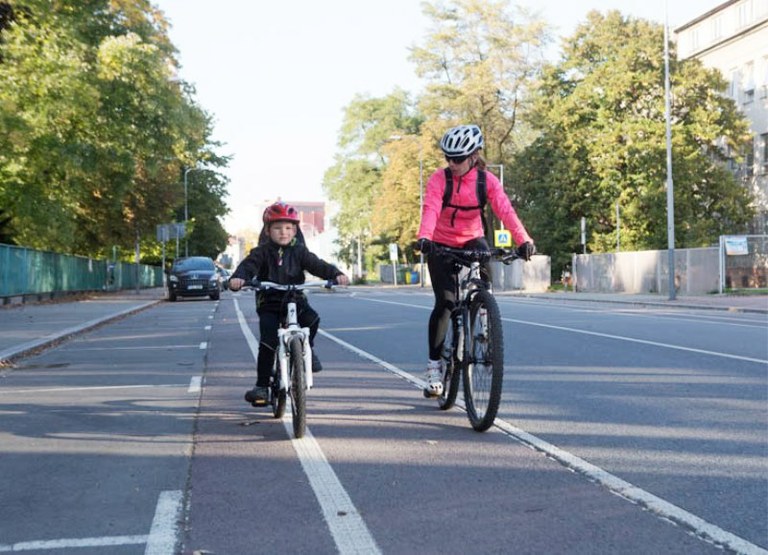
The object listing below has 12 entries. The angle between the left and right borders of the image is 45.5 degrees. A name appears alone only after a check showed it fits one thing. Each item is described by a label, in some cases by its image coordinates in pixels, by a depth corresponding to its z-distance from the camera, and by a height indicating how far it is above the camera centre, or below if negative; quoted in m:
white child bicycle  6.00 -0.52
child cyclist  6.47 +0.08
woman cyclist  6.18 +0.41
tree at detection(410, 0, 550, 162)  51.06 +12.11
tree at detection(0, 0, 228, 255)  24.05 +5.17
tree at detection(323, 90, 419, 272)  82.19 +11.31
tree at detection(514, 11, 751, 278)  44.22 +6.60
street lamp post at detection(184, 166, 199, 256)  67.04 +5.13
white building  46.72 +11.15
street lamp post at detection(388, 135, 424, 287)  60.33 +7.41
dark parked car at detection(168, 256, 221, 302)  35.12 -0.06
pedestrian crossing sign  46.28 +1.94
